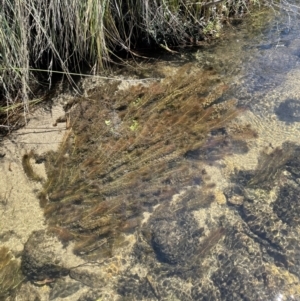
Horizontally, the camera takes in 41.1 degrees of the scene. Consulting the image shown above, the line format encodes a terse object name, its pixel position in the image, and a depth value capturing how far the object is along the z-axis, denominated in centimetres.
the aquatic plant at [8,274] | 253
